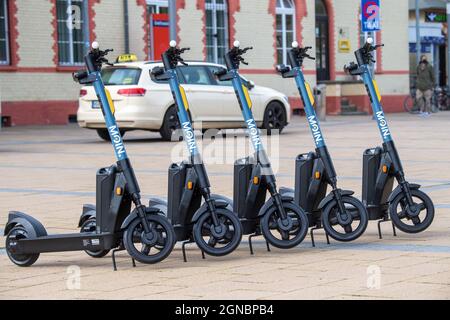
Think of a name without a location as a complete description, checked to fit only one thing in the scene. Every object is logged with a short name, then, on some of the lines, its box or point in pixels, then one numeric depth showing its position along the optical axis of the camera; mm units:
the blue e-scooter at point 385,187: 12607
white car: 30805
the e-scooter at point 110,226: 10892
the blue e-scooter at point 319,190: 12108
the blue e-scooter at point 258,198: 11650
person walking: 49886
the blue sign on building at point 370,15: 40844
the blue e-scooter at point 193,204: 11245
